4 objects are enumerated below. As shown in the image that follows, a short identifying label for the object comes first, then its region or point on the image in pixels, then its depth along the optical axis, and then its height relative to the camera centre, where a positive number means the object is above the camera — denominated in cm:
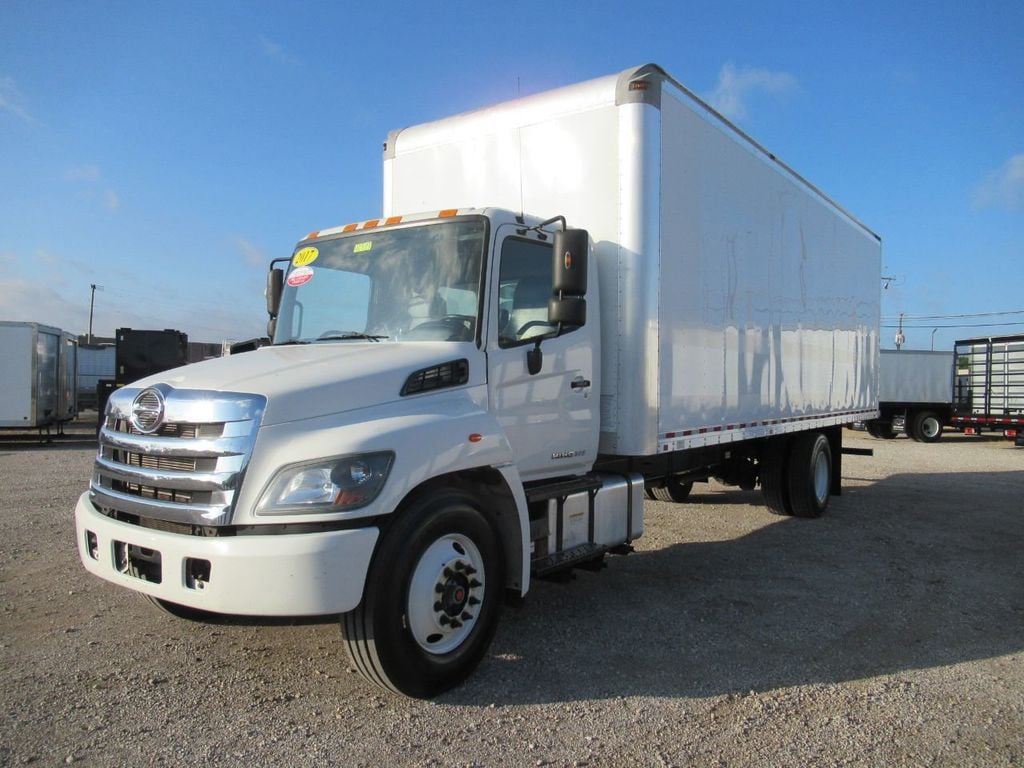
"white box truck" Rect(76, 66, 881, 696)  353 -5
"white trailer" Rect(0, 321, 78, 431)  1777 -2
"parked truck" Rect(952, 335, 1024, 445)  2205 +8
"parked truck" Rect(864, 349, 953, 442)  2467 -9
